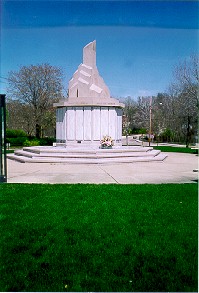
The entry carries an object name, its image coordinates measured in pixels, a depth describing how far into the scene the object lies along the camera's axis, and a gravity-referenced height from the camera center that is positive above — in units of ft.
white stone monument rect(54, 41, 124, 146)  69.21 +4.25
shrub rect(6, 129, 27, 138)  115.94 +1.03
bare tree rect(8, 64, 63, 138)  117.29 +16.84
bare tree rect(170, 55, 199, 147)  99.50 +13.16
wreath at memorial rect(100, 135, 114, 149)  63.31 -1.23
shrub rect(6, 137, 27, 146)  106.32 -1.51
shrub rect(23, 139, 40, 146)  88.02 -1.94
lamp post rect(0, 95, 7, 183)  28.89 +1.17
